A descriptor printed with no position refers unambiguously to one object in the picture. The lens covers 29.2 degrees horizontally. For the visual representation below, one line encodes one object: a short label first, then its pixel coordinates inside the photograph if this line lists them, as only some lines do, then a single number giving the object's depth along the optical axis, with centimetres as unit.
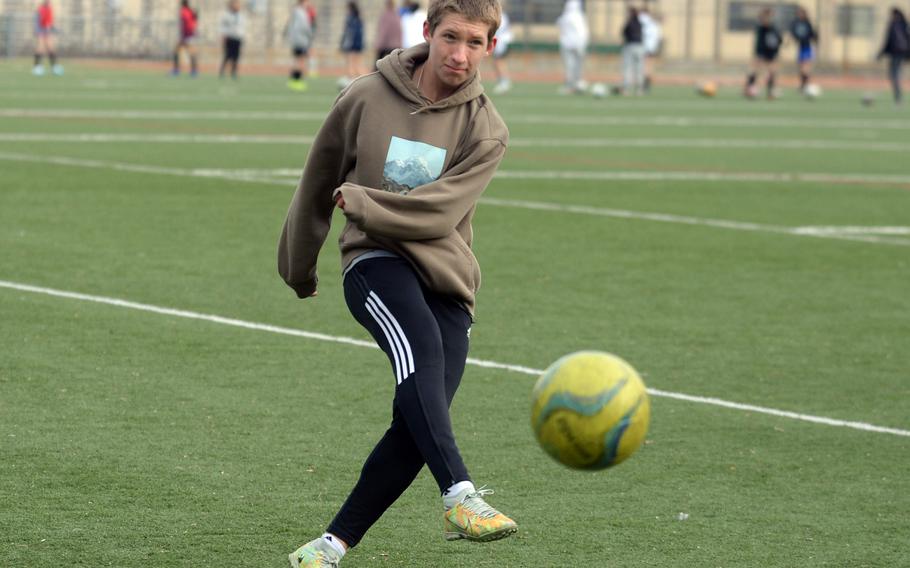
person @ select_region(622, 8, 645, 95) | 4281
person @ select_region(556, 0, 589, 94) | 4409
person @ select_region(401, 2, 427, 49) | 3500
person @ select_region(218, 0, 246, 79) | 4650
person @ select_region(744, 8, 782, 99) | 4472
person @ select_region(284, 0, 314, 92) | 4216
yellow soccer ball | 526
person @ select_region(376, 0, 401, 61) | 3512
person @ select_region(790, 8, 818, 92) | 4675
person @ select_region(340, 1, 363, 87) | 4022
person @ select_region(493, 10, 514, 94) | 4306
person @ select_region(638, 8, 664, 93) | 4816
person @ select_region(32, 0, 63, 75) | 4811
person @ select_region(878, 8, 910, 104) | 4206
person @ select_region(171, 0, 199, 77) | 4922
